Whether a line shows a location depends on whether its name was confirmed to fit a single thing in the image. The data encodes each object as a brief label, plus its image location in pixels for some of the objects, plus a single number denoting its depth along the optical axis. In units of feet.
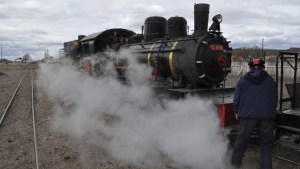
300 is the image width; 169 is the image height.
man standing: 12.01
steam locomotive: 18.06
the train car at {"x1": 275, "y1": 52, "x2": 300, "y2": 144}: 13.09
